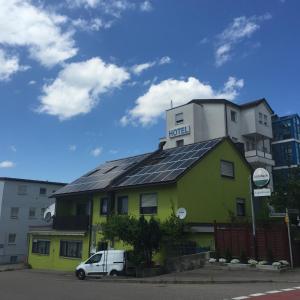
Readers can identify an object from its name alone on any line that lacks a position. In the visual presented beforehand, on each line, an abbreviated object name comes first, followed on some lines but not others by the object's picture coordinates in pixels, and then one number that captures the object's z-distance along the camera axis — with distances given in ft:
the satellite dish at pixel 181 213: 66.87
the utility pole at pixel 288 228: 54.75
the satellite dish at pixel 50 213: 104.91
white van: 62.86
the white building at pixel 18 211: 136.71
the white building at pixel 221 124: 133.98
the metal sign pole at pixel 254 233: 58.46
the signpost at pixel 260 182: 58.16
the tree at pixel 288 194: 80.43
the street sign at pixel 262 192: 57.76
